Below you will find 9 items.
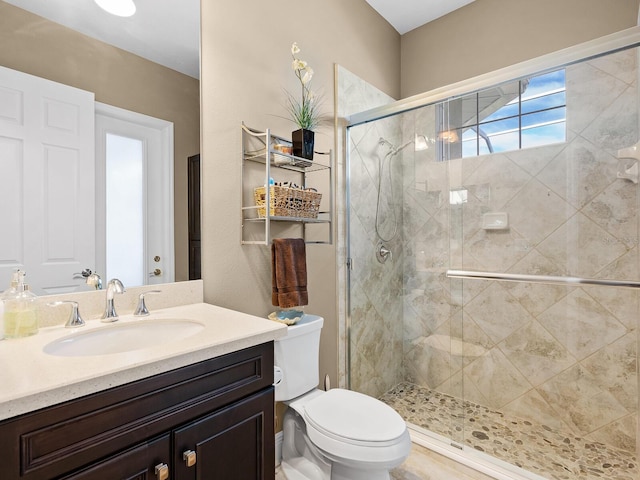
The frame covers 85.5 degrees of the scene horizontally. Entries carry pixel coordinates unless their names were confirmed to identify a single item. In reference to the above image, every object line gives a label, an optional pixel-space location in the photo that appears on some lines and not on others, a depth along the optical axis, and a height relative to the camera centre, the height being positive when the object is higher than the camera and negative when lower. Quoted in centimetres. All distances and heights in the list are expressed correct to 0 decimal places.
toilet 128 -74
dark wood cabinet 69 -44
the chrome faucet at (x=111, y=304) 117 -21
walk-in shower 179 -16
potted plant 176 +71
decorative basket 157 +19
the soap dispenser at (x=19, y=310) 97 -19
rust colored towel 166 -16
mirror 109 +63
